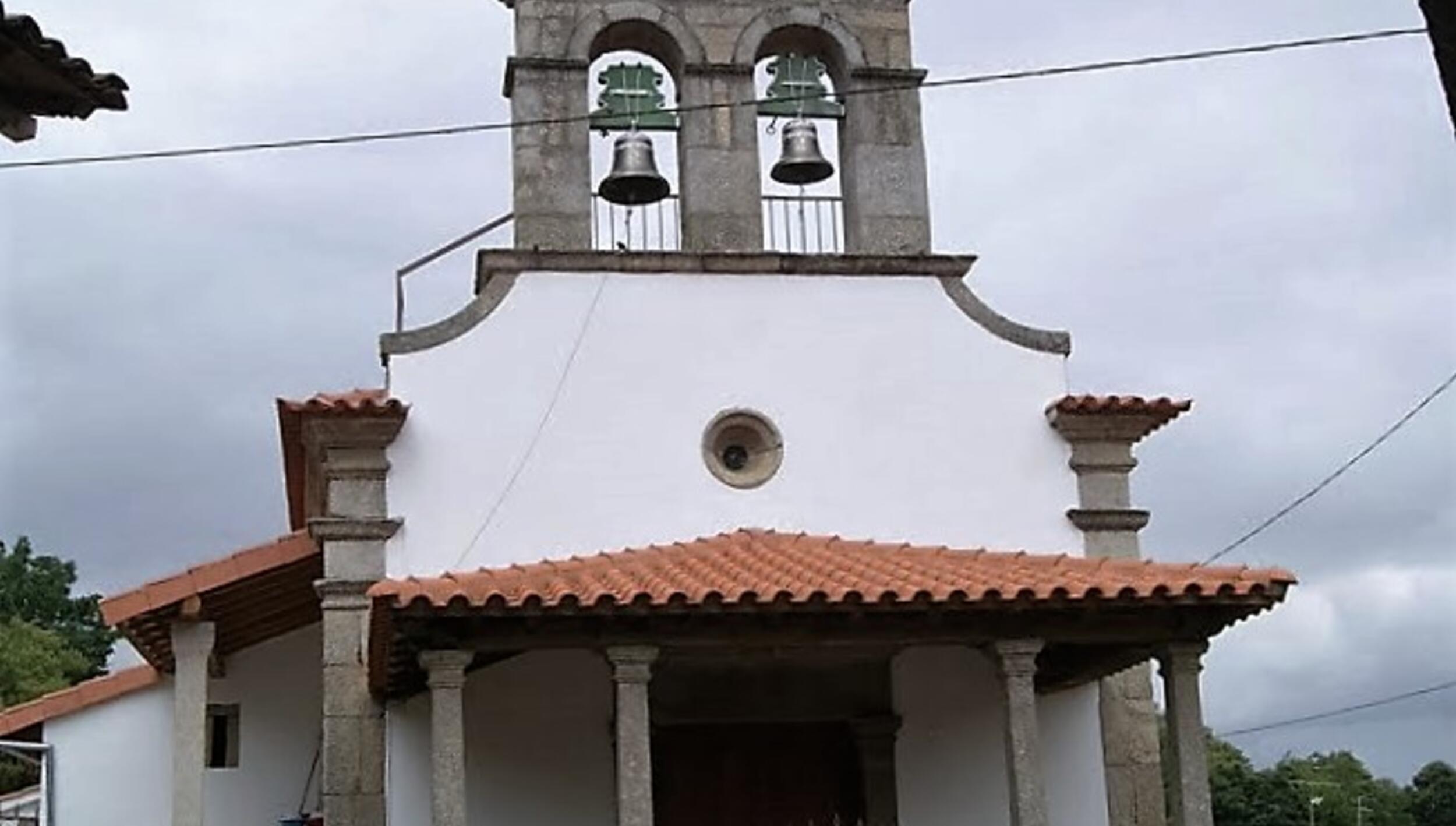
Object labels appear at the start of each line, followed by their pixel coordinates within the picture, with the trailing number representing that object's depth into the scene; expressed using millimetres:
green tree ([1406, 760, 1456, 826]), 65125
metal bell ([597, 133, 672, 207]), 10648
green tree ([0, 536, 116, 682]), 48062
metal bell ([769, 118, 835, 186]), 10867
